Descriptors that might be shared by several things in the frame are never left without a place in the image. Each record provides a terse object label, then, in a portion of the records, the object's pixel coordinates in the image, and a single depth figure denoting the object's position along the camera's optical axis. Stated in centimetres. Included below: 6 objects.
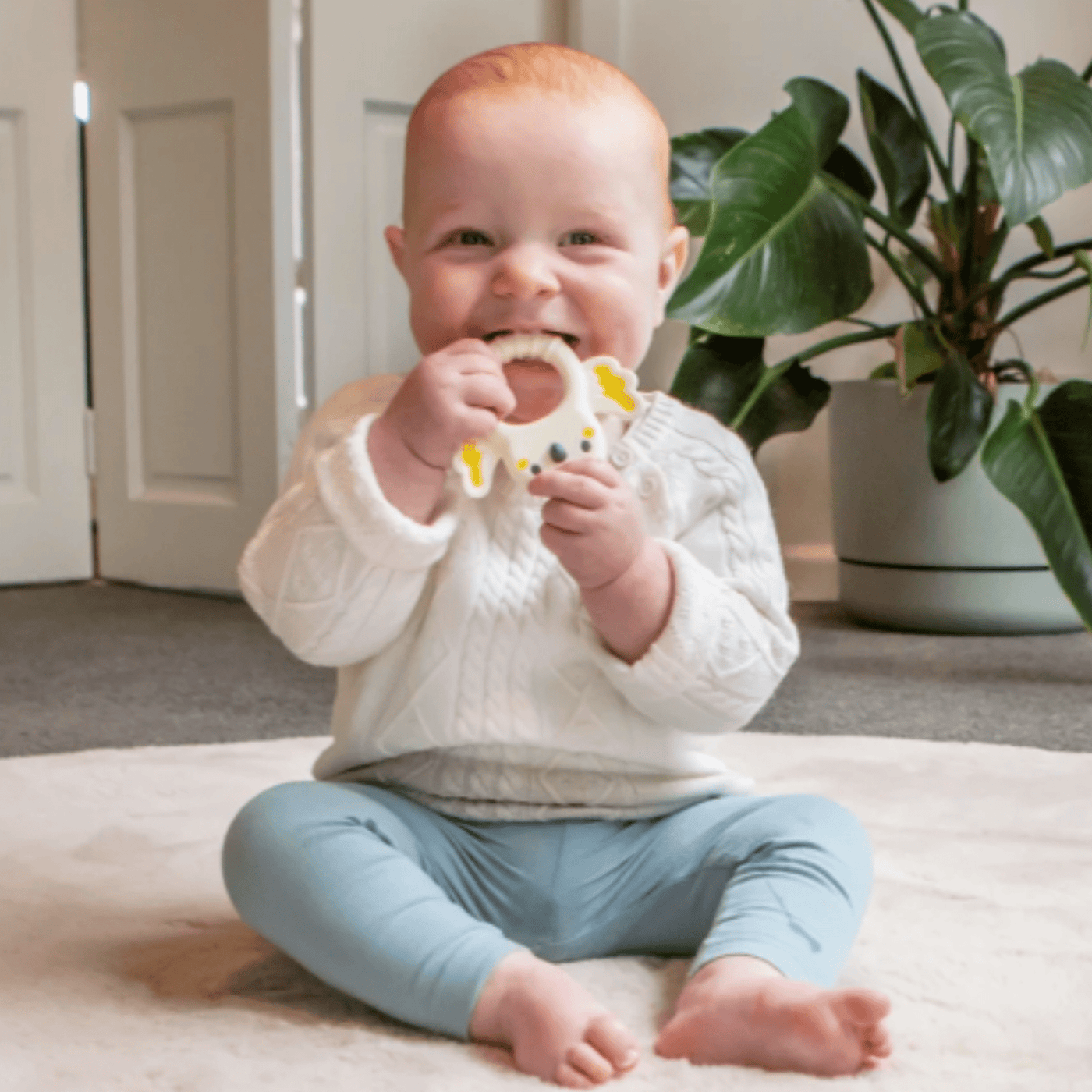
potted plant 169
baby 74
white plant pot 213
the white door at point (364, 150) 238
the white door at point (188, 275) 244
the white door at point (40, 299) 270
